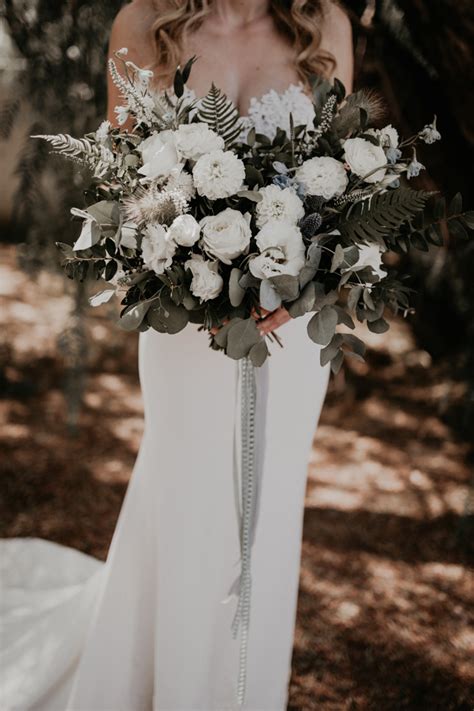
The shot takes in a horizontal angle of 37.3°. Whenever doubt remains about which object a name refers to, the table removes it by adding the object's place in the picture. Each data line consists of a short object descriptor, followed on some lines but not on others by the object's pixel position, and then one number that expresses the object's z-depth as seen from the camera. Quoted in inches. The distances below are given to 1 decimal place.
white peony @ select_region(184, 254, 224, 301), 53.5
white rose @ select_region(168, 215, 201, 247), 52.1
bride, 76.2
